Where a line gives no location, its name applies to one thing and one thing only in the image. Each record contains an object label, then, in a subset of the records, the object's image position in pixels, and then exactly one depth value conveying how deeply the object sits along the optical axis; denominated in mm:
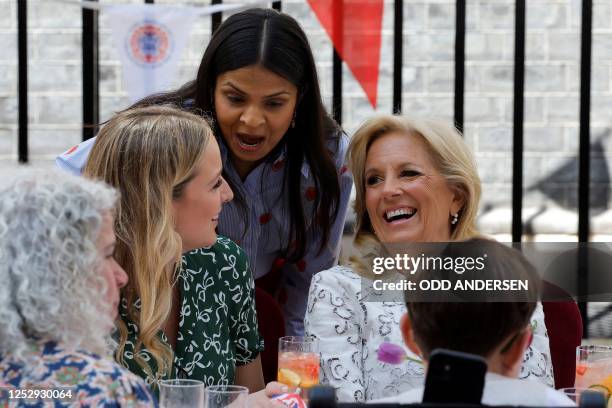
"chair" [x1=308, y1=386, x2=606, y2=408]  2312
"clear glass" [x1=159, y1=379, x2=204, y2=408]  3227
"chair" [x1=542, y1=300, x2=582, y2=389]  5090
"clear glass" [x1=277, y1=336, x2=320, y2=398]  3840
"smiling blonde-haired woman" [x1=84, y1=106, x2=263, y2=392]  4086
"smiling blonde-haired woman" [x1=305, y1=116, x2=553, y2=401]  4473
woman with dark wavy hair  5293
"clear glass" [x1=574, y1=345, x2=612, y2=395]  3891
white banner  7160
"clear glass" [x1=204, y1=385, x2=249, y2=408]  3379
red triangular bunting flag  7102
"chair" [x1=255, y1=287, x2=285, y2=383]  5098
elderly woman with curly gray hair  2748
